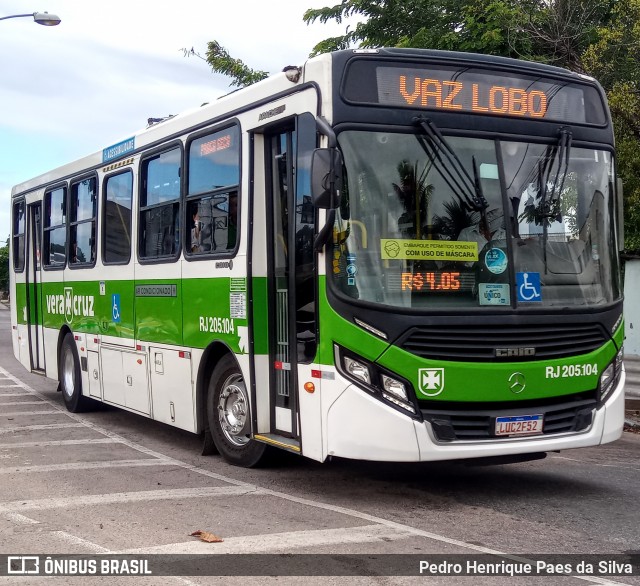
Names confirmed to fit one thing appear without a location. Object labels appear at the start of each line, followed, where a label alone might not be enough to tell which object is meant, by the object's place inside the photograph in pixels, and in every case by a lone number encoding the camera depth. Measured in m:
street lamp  22.02
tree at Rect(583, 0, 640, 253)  13.52
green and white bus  7.00
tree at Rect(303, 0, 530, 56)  16.98
